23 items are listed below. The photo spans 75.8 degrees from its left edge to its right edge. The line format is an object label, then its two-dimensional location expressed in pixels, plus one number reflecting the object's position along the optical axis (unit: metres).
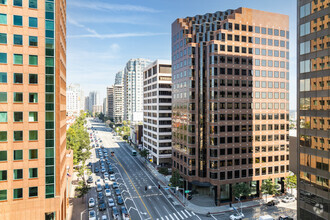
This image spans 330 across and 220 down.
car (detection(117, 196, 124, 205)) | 53.88
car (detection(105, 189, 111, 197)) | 58.44
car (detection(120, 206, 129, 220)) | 46.81
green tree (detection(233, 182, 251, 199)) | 53.56
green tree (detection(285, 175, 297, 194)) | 59.28
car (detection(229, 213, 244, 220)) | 46.91
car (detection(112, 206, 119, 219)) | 46.96
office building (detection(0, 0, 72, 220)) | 31.59
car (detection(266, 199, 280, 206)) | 55.03
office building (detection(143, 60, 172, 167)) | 87.69
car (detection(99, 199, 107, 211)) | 50.88
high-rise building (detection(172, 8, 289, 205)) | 57.41
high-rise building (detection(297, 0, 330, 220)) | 31.92
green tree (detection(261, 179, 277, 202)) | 56.86
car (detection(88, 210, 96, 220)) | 45.68
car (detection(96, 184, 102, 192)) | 62.11
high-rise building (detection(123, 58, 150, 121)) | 195.50
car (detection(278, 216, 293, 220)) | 46.35
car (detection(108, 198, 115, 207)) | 52.83
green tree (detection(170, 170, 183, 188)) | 60.03
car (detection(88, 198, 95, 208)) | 52.13
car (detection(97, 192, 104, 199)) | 56.72
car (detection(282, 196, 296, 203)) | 56.62
